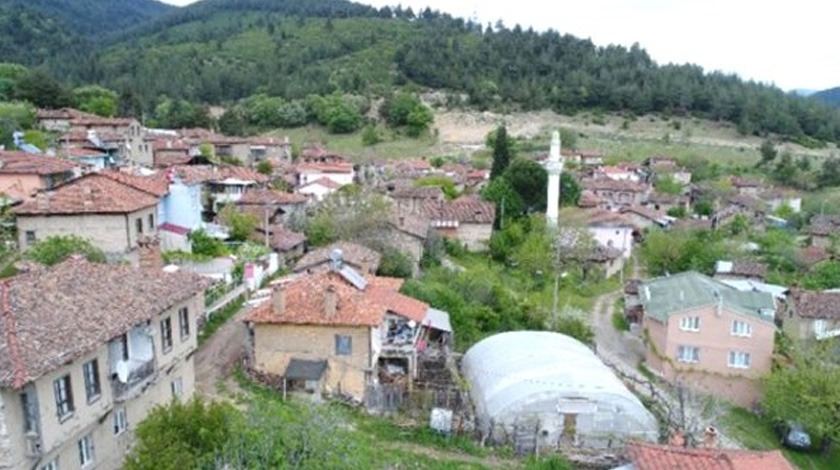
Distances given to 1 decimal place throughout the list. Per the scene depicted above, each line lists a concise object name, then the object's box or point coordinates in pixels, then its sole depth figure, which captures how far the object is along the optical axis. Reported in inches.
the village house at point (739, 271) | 1983.3
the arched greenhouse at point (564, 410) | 965.2
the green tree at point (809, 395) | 1167.6
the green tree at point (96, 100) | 3036.4
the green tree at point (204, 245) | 1439.5
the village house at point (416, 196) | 2322.2
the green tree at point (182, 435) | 540.1
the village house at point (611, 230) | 2354.8
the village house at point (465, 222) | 2170.3
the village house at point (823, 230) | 2588.6
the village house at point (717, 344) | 1389.0
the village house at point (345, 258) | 1407.5
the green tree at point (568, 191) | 2618.1
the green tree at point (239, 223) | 1652.3
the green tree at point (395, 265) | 1600.3
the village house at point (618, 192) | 3041.3
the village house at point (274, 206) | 1851.6
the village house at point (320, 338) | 992.9
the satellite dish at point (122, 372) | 713.6
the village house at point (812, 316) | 1573.6
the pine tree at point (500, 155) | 2689.5
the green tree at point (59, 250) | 1074.7
